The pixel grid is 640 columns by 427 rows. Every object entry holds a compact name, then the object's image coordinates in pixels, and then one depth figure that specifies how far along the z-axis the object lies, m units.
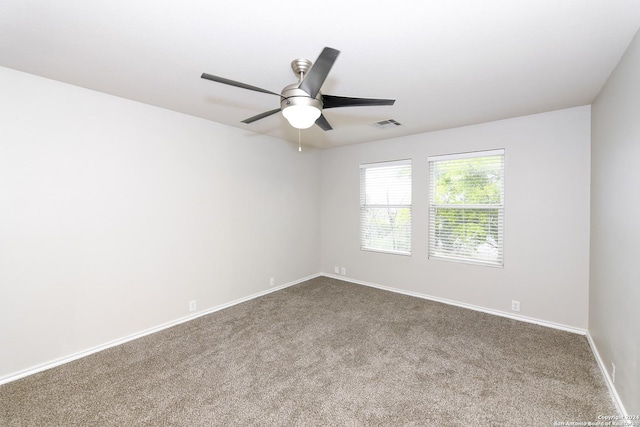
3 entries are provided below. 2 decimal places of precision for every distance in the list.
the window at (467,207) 3.68
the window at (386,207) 4.53
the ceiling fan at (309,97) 1.63
